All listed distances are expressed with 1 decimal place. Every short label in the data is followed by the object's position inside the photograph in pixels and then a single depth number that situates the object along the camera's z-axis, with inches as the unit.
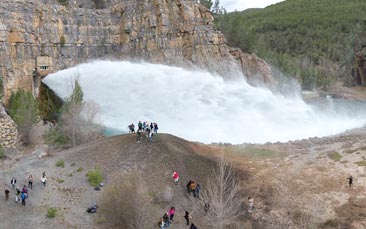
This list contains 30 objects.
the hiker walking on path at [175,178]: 1120.3
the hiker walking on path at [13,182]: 1131.5
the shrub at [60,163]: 1263.5
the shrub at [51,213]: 983.6
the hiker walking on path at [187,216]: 971.3
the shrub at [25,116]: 1650.3
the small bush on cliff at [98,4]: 2736.2
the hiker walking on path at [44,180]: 1143.6
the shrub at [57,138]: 1611.7
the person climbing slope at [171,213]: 984.2
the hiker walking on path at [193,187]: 1078.7
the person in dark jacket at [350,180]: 1086.4
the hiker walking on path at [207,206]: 953.1
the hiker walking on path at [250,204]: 1007.0
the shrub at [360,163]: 1221.3
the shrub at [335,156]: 1295.3
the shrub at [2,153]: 1374.3
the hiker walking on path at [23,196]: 1039.0
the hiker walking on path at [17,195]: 1054.9
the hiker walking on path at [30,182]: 1132.5
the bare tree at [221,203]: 828.6
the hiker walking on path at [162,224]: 924.6
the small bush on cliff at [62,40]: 2356.1
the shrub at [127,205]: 893.2
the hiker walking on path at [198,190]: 1068.6
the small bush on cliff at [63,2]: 2495.6
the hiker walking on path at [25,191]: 1052.5
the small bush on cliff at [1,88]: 1768.8
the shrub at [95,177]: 1142.1
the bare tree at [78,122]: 1624.0
